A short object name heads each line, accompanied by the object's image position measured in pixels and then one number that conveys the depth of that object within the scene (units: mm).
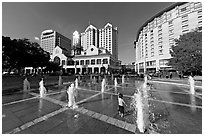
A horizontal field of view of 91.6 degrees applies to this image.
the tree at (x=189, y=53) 15948
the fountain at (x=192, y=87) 9421
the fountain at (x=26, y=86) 10481
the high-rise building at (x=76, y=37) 129962
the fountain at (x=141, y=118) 3590
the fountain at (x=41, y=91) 8172
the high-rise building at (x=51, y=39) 111650
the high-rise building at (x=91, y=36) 106625
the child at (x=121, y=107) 4644
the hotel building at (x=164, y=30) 41156
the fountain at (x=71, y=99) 5980
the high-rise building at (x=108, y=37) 102706
